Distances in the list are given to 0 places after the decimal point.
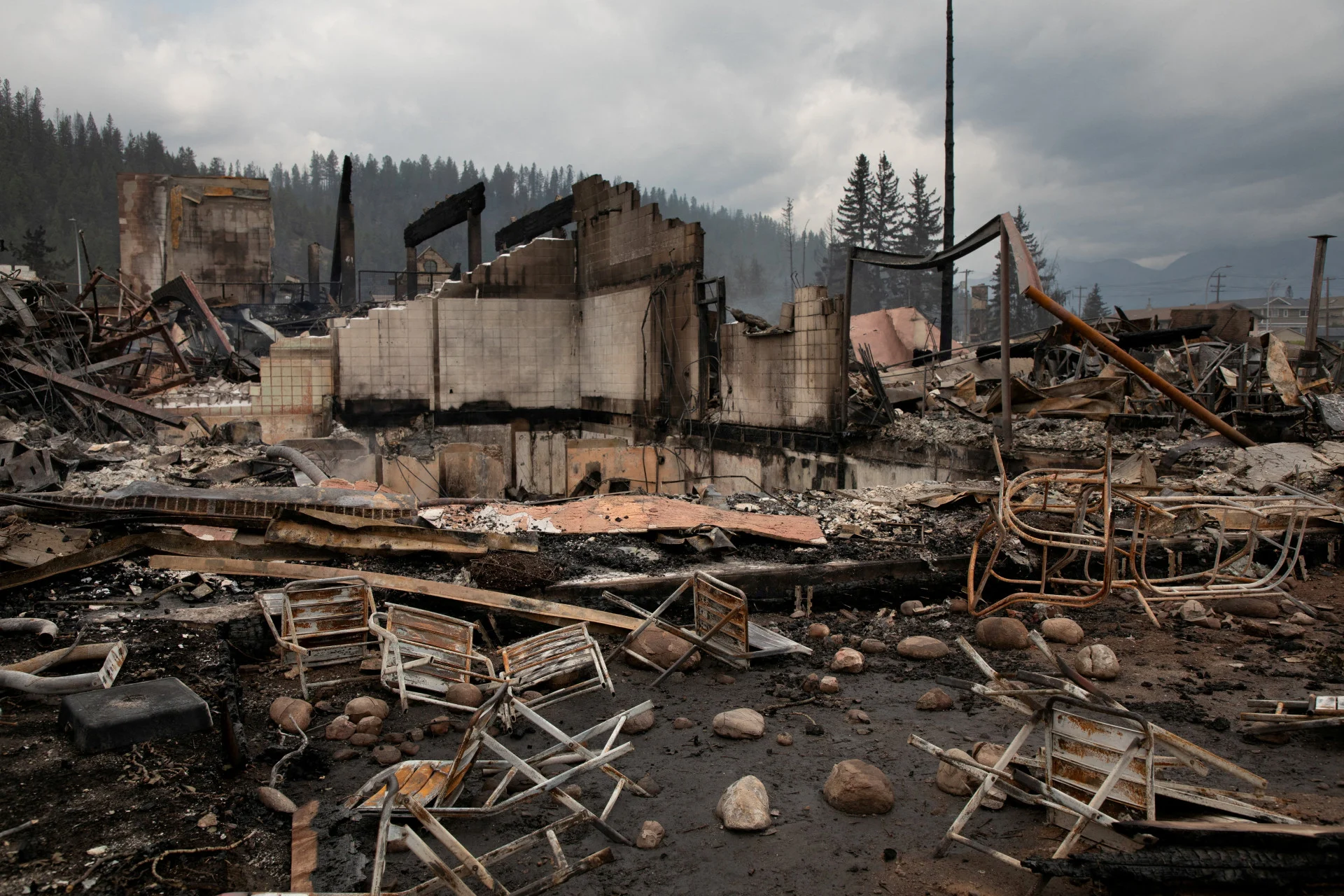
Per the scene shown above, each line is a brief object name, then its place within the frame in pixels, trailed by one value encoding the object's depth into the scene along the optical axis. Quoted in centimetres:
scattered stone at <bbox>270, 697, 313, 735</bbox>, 407
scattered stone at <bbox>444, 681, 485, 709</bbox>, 442
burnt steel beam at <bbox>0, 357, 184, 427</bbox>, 1191
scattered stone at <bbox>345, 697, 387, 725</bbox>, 423
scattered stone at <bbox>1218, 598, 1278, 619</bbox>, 569
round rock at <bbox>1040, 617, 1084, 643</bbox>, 532
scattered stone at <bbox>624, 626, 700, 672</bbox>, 518
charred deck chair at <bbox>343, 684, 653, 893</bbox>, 253
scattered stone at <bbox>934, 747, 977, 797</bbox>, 344
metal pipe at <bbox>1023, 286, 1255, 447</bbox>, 788
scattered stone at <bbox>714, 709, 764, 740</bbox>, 412
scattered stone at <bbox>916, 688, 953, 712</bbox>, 438
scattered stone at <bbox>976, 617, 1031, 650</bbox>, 522
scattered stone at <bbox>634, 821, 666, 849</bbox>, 318
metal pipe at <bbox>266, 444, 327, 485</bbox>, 1008
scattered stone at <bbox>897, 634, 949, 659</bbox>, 516
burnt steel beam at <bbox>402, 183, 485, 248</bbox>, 1864
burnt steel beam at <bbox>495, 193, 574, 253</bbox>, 1731
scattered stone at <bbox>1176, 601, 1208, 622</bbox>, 568
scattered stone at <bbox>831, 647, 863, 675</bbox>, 496
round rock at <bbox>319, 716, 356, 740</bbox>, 405
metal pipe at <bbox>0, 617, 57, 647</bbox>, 432
